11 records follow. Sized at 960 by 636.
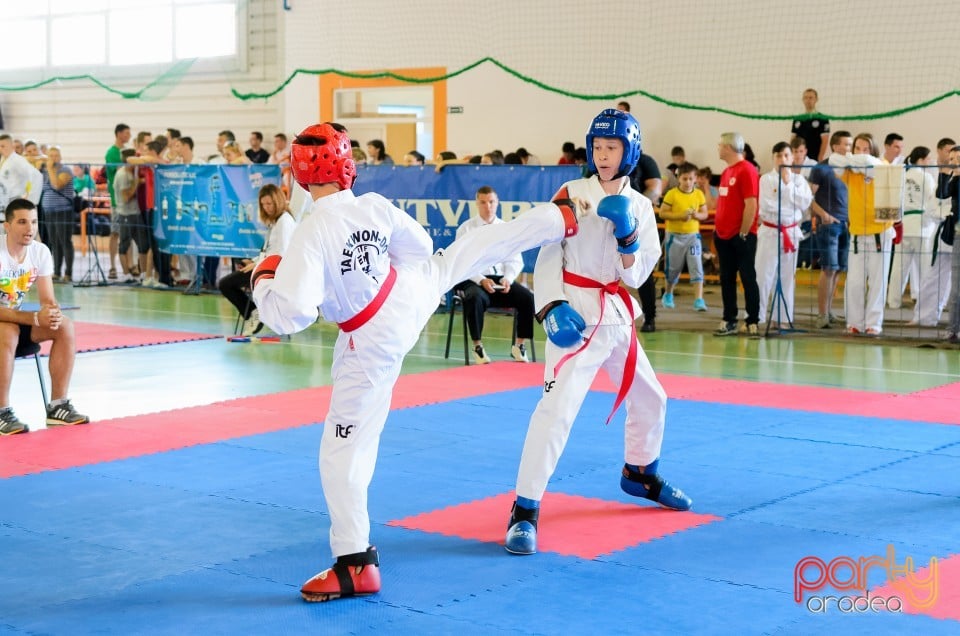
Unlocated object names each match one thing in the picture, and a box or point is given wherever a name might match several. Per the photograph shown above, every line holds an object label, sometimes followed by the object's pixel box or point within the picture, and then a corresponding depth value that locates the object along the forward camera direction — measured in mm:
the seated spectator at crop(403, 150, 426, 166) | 13820
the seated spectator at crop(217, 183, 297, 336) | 9695
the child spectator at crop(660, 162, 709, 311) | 12891
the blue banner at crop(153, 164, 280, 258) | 13211
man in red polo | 10617
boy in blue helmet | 4570
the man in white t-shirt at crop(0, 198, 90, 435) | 6637
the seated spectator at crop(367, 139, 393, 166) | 14234
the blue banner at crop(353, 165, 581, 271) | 11180
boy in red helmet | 3918
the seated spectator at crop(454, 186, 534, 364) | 9031
